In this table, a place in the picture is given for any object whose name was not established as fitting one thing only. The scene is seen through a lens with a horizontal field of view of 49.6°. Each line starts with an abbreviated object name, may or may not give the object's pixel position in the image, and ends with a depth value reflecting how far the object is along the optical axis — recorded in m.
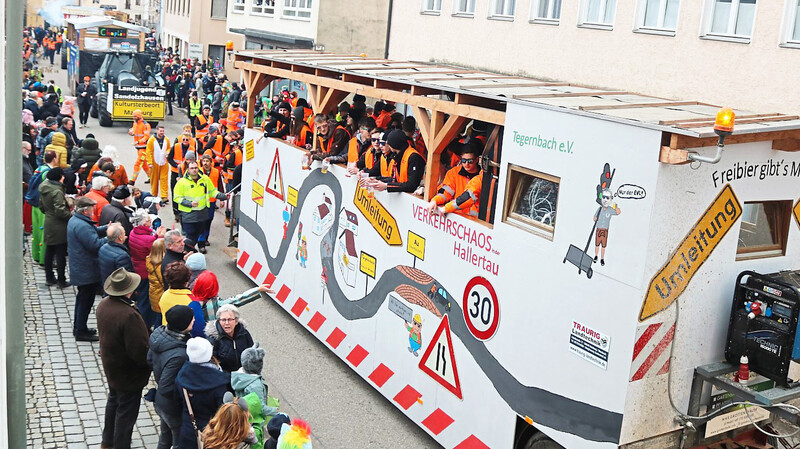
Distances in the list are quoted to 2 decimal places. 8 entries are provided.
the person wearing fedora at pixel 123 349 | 7.36
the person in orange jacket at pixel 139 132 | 19.20
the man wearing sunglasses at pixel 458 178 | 8.33
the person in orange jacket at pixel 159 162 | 17.41
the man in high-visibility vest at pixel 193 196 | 13.66
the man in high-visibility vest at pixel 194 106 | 27.45
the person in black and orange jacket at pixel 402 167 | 9.06
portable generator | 6.01
